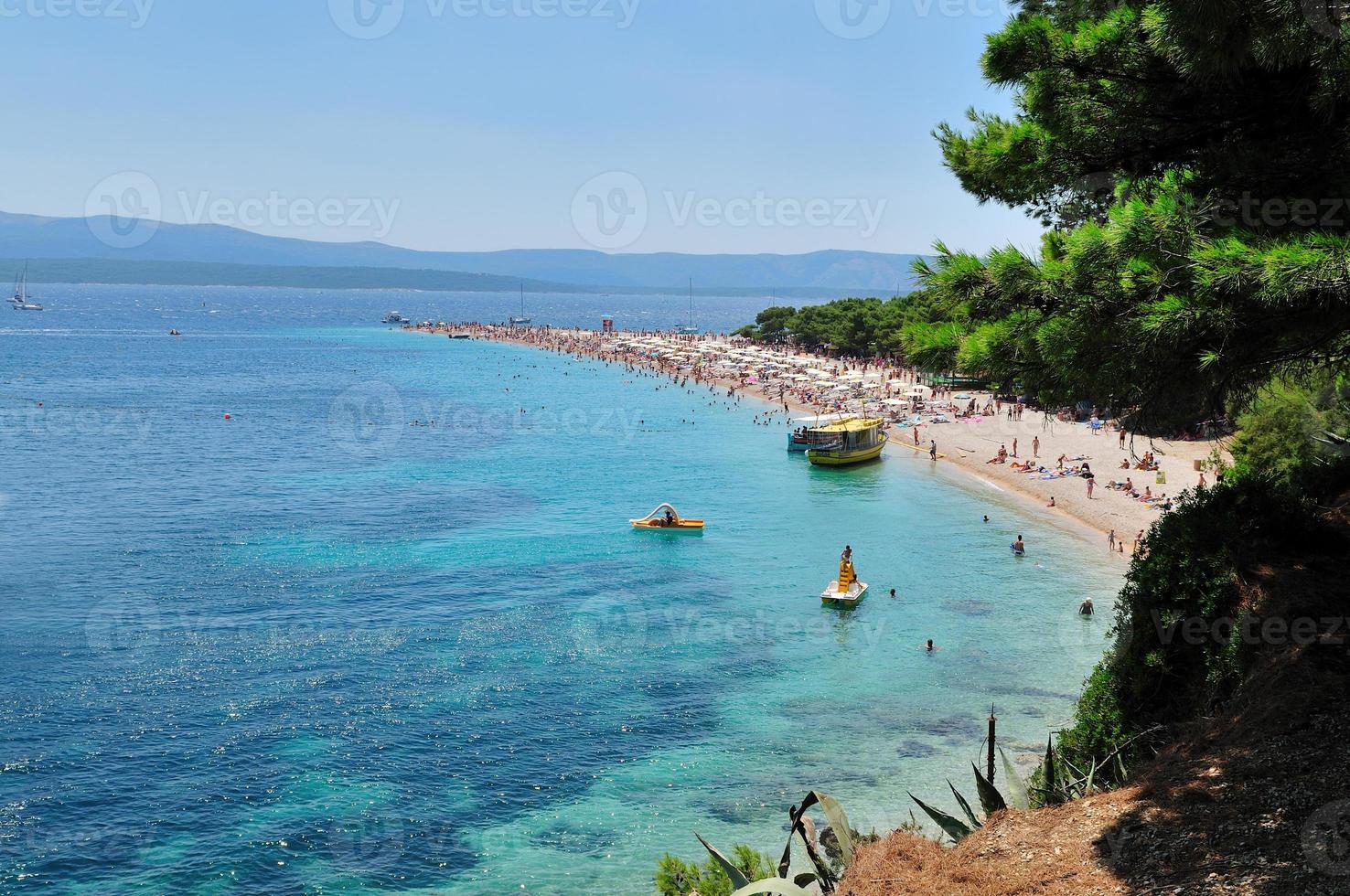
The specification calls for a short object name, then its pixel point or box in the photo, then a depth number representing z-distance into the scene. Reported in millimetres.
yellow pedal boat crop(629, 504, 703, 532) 43656
